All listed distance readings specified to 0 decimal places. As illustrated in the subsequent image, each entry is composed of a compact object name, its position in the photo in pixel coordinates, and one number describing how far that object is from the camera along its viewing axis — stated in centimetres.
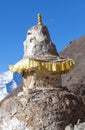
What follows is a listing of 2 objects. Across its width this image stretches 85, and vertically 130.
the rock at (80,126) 819
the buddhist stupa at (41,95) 939
